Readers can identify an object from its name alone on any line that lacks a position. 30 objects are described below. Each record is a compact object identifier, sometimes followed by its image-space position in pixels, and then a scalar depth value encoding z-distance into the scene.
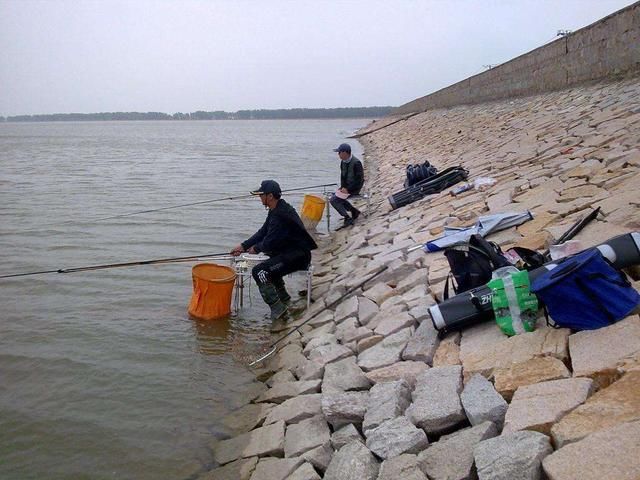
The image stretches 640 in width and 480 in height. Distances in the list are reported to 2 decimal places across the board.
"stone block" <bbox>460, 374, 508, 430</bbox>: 2.77
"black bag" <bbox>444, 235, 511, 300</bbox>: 4.07
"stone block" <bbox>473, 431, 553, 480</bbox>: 2.22
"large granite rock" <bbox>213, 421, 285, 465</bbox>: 3.71
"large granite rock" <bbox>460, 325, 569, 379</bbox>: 3.15
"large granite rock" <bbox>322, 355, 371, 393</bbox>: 3.95
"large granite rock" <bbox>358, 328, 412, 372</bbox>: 4.07
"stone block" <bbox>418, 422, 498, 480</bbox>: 2.50
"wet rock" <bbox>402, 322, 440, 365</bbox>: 3.85
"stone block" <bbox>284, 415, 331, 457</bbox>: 3.49
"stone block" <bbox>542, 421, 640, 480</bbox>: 2.03
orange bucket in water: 6.16
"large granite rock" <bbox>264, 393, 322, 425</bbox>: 3.87
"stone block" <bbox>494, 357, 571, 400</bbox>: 2.90
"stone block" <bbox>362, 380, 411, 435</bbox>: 3.23
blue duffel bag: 3.05
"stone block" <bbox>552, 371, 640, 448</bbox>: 2.30
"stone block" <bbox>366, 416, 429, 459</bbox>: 2.88
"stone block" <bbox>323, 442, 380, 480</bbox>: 2.86
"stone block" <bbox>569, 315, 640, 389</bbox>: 2.67
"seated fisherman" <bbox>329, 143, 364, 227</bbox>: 9.97
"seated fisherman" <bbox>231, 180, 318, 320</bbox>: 6.20
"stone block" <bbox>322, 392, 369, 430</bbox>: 3.48
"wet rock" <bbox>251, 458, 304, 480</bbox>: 3.34
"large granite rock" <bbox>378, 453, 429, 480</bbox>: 2.62
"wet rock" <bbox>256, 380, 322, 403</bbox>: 4.26
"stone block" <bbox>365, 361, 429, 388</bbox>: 3.67
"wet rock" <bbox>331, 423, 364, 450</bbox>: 3.28
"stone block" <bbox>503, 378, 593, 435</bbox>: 2.50
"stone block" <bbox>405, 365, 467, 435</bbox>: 2.96
